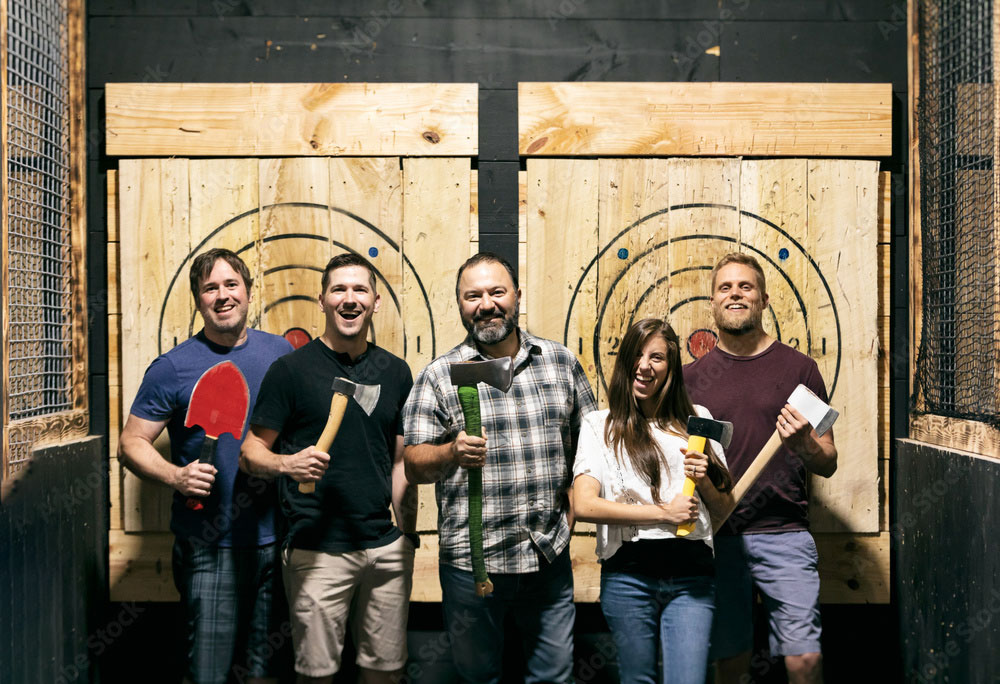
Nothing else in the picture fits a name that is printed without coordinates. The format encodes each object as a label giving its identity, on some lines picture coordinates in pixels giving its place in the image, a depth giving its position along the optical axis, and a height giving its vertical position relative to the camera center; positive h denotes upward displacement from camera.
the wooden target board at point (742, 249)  3.83 +0.38
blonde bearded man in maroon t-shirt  3.12 -0.68
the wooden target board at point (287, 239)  3.79 +0.42
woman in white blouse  2.56 -0.56
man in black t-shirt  2.91 -0.61
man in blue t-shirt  3.03 -0.68
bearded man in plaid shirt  2.75 -0.54
